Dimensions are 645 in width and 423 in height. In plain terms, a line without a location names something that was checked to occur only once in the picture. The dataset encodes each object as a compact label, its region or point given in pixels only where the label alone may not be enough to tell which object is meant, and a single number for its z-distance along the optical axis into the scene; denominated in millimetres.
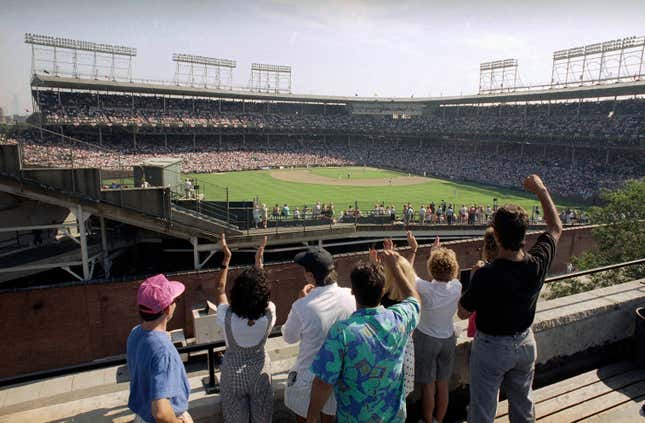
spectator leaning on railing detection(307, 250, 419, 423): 2812
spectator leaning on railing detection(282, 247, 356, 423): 3346
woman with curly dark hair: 3426
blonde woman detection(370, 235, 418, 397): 3531
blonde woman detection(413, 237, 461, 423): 4074
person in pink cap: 2771
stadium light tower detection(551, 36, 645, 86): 53531
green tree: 14416
